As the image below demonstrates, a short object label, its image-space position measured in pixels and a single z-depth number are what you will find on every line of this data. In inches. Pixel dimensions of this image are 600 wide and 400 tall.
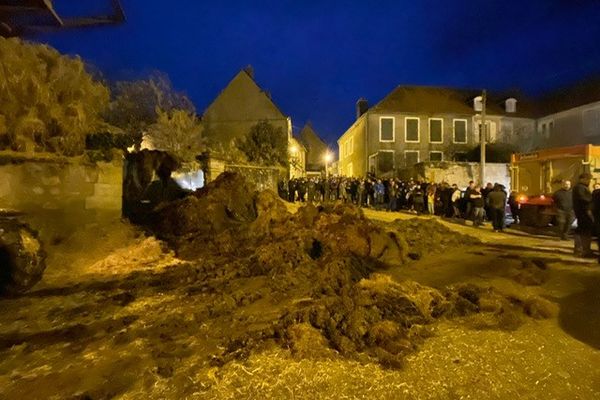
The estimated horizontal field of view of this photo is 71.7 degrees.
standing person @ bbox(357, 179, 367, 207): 887.1
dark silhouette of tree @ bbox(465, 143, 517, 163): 1307.8
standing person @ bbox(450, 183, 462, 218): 690.2
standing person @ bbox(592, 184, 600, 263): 321.7
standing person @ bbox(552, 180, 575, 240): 434.5
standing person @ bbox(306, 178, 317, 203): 938.1
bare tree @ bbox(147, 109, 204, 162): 941.8
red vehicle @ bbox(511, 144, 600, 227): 545.6
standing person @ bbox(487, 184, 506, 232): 531.2
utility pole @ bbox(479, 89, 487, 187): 940.6
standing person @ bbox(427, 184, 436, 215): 738.2
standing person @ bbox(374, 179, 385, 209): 850.8
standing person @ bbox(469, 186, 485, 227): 602.5
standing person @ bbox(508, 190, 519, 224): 623.1
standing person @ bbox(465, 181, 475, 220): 631.8
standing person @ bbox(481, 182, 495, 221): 617.9
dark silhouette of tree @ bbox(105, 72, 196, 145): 943.0
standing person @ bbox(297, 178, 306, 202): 942.4
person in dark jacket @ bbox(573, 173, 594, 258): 346.0
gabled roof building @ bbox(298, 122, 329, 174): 2690.2
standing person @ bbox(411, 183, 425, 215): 759.7
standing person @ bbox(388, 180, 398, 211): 809.5
